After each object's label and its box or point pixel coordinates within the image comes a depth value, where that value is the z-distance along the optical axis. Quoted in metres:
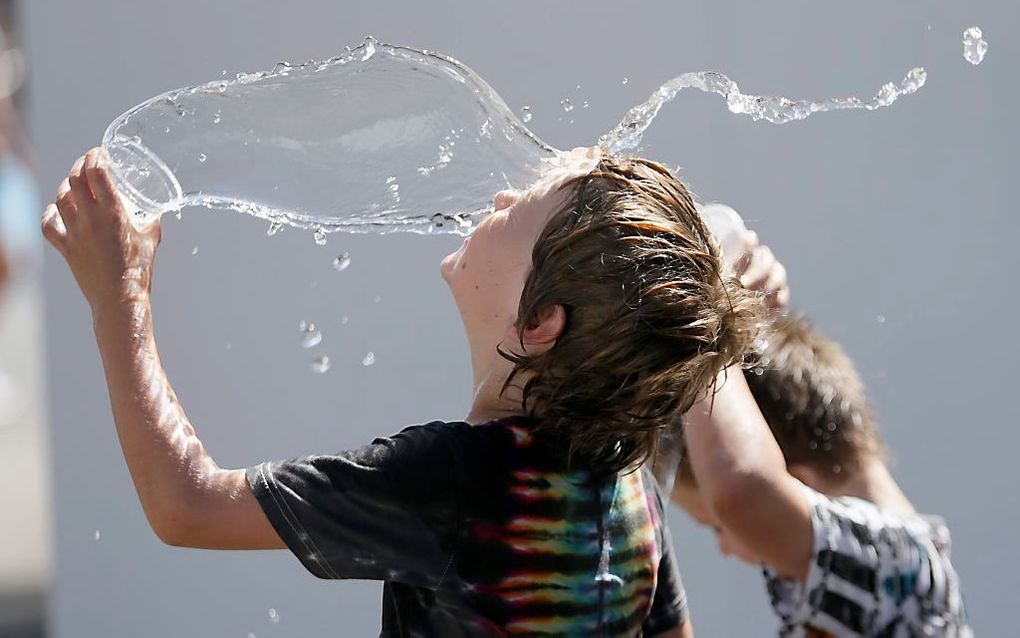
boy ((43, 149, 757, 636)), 2.61
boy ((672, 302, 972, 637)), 3.53
